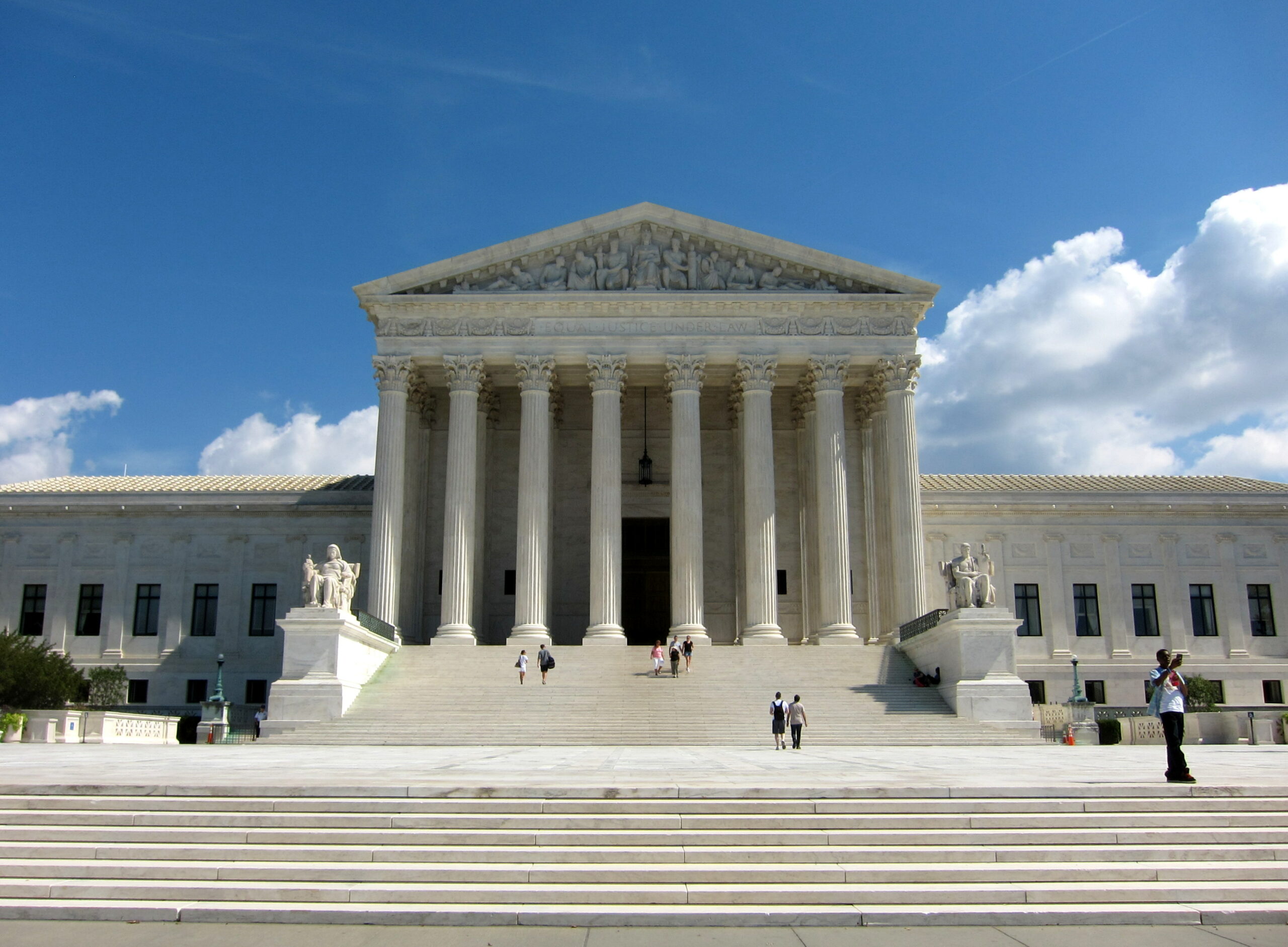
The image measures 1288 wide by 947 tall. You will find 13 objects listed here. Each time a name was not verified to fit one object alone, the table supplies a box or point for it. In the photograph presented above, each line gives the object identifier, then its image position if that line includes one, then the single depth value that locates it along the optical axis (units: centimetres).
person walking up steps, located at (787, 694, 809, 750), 2778
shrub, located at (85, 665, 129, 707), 4722
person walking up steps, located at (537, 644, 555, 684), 3716
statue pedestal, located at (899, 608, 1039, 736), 3438
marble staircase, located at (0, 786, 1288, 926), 1122
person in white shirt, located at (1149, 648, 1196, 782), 1598
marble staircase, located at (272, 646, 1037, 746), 3212
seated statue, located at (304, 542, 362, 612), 3647
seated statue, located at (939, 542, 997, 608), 3628
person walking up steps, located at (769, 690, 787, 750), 2744
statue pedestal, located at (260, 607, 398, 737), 3431
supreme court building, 4441
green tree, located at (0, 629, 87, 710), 3862
